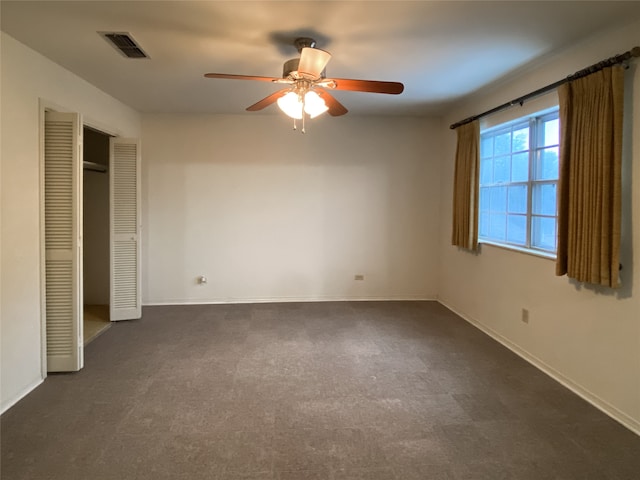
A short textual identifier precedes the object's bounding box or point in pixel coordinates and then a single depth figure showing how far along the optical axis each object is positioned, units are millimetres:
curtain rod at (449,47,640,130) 2377
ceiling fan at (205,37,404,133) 2430
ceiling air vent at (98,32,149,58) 2672
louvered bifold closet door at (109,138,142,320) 4387
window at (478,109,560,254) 3330
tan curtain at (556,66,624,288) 2432
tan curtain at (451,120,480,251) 4176
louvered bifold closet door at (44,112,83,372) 3051
